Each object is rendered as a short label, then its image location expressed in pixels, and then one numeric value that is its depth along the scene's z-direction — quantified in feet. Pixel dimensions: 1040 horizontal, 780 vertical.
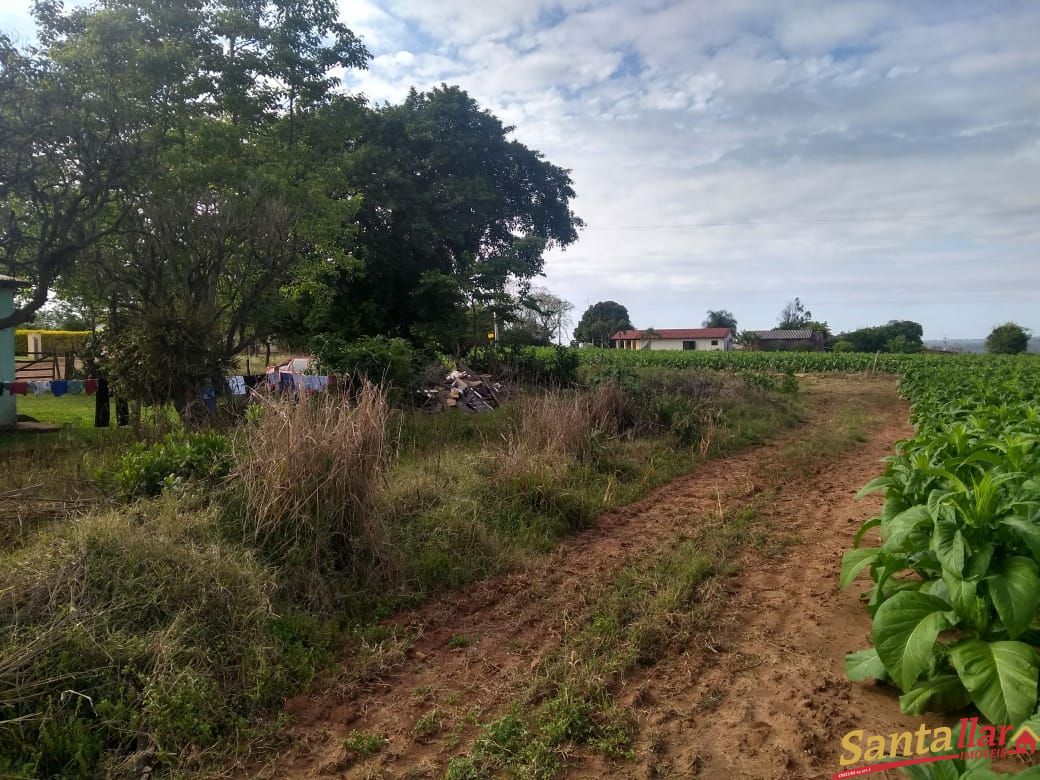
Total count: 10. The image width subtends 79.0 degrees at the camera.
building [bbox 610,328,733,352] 240.94
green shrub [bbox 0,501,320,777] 8.91
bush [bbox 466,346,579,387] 50.47
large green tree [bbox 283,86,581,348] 60.85
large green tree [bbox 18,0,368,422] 26.35
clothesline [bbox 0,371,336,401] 29.27
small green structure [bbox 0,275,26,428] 35.29
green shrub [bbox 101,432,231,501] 15.57
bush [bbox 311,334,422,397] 36.35
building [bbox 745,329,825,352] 211.82
